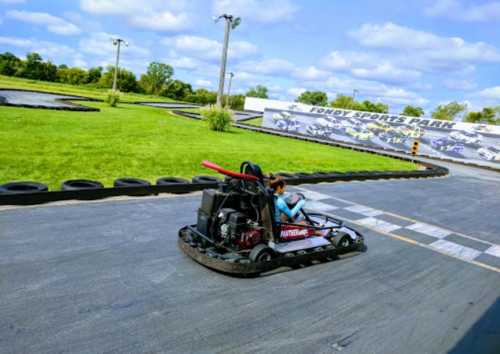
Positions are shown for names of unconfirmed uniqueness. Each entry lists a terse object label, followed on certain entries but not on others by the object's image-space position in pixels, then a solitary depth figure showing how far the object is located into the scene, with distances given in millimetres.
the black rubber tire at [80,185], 7893
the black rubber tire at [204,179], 10343
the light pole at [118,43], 49566
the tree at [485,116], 64875
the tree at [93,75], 87788
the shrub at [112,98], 34406
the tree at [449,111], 73250
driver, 6070
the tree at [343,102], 82094
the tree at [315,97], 107562
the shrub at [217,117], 24781
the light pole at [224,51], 28297
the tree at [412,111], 79262
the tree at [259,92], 125000
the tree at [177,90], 95000
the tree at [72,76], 81594
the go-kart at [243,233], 5281
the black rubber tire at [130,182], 8828
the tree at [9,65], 72812
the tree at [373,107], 78438
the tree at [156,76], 97250
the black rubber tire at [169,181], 9464
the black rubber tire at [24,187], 7262
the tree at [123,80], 84875
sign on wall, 30734
